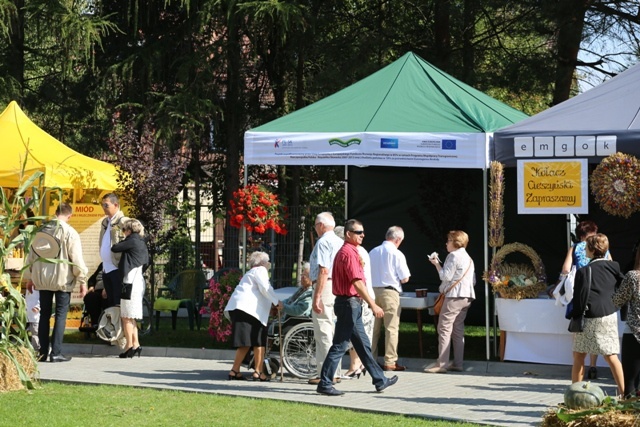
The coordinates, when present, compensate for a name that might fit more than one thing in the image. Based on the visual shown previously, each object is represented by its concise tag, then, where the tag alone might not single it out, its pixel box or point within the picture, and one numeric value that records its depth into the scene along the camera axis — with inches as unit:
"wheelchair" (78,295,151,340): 623.5
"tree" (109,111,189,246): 636.1
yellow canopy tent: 711.1
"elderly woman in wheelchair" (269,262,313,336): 494.3
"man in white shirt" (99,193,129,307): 566.6
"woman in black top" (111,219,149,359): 550.0
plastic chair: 685.9
